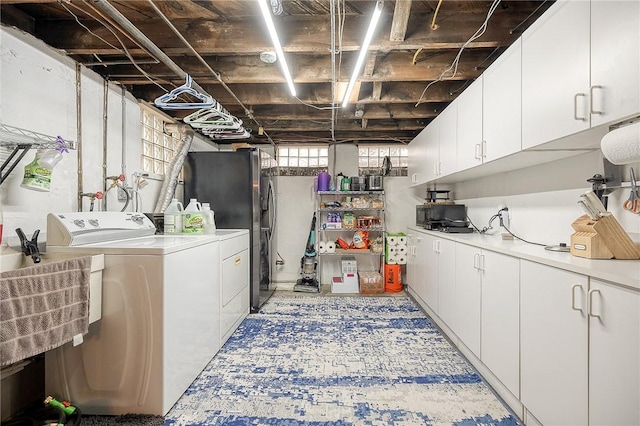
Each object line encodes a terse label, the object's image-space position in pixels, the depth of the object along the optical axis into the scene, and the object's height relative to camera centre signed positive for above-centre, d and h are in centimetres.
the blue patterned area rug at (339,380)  171 -115
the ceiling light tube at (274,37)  145 +97
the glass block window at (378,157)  490 +85
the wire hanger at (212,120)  285 +88
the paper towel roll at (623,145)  118 +26
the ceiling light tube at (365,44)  149 +99
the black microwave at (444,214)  340 -5
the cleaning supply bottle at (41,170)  167 +22
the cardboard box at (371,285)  420 -104
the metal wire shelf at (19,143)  159 +36
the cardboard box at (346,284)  423 -104
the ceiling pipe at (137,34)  151 +100
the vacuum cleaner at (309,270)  432 -89
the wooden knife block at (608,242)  142 -15
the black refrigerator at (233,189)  337 +23
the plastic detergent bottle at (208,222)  261 -11
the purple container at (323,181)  439 +41
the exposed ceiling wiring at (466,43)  181 +115
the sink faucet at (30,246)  155 -19
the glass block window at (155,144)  303 +70
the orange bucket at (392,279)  430 -98
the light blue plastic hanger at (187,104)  225 +88
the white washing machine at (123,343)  166 -73
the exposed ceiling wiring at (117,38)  182 +114
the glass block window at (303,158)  488 +83
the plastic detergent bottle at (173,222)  262 -11
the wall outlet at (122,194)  259 +13
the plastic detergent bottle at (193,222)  256 -11
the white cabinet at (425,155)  331 +67
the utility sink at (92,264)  151 -28
